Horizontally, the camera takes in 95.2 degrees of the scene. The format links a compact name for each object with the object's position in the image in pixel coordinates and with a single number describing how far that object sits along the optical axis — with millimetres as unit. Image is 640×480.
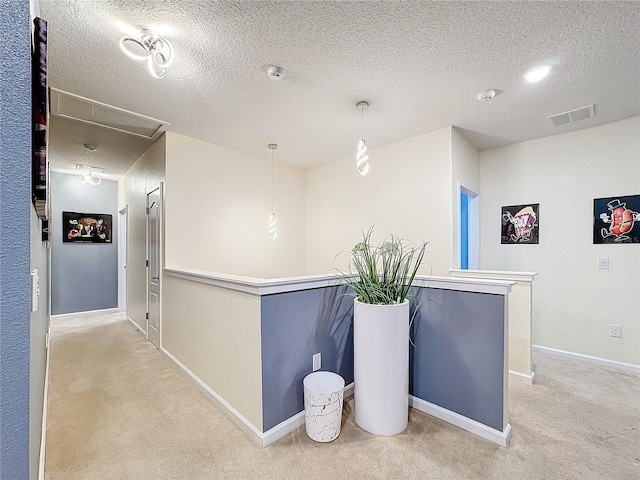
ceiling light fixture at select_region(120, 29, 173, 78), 1726
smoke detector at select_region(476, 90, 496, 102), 2420
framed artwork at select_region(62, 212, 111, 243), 5078
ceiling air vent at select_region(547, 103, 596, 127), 2756
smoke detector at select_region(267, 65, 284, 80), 2083
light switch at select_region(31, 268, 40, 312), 829
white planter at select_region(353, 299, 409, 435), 1934
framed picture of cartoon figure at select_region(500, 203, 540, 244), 3578
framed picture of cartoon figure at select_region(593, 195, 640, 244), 2980
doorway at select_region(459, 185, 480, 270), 3973
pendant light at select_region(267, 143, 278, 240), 3871
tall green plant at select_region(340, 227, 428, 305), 2033
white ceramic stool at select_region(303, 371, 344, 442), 1856
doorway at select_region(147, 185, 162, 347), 3502
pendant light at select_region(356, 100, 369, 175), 2572
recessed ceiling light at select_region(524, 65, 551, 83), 2106
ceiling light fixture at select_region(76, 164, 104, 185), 4664
